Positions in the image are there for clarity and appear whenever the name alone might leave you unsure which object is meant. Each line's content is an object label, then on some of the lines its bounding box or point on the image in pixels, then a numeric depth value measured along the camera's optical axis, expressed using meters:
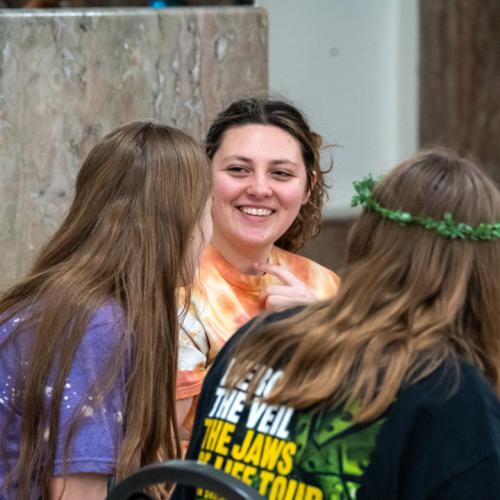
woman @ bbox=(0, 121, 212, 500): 5.01
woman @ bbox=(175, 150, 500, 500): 4.13
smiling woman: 6.71
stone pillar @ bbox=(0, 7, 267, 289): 8.12
